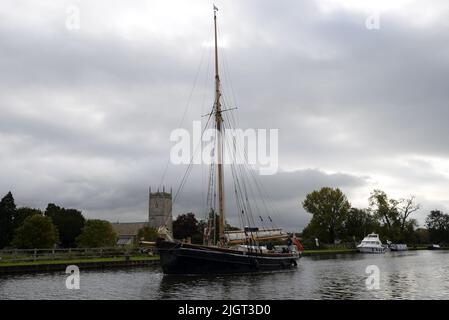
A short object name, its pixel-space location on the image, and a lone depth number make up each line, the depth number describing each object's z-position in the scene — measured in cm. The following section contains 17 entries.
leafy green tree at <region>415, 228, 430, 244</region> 15575
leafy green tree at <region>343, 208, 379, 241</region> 11969
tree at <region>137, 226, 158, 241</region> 8944
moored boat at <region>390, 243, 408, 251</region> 12000
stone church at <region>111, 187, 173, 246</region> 16578
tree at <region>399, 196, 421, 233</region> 12862
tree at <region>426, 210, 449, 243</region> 17038
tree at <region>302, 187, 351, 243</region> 11469
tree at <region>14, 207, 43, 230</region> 9122
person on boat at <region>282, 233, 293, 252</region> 5619
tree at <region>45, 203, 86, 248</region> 10606
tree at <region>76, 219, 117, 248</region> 7288
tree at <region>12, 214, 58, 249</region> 6300
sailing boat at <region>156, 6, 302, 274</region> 4128
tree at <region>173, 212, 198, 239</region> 11769
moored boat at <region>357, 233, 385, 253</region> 10388
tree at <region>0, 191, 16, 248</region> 8731
